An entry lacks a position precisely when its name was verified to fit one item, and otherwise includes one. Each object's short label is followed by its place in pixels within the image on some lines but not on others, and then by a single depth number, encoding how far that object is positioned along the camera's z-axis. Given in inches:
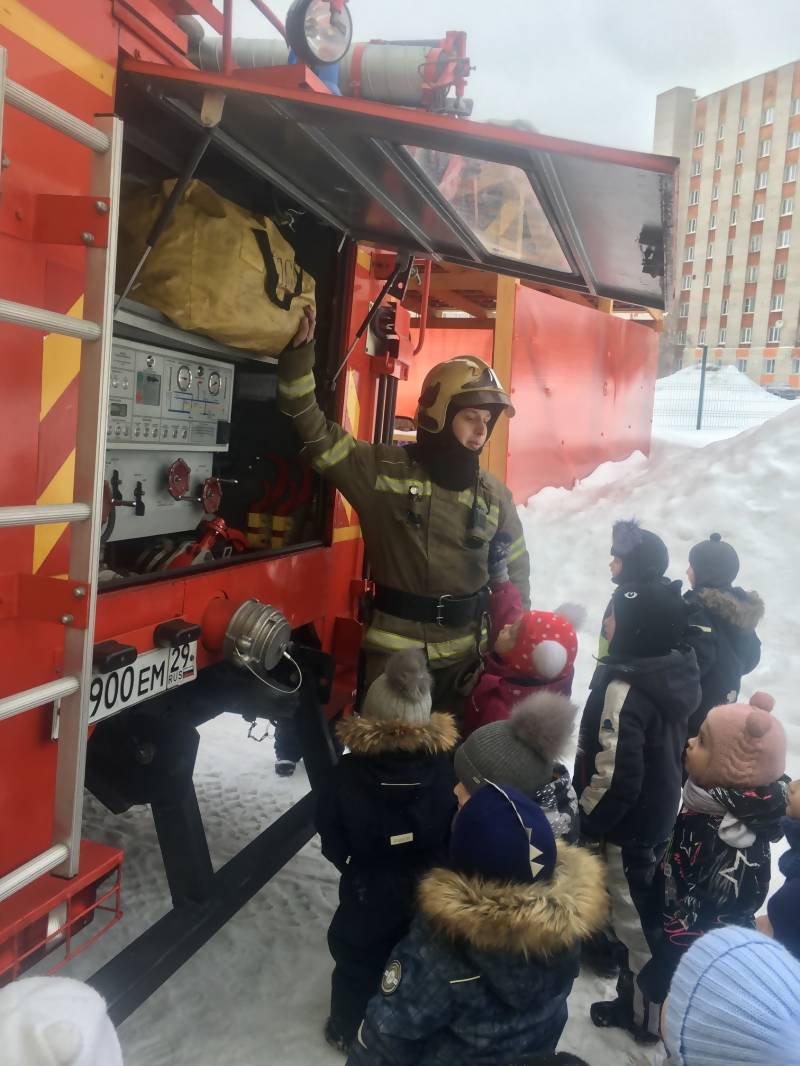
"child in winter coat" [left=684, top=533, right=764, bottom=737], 131.8
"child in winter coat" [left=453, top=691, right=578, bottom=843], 84.6
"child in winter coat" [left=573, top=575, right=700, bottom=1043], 100.3
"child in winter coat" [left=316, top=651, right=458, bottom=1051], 89.0
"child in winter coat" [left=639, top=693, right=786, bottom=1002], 81.6
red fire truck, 67.5
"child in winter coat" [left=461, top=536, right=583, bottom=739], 109.7
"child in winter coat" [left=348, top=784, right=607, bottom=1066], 63.5
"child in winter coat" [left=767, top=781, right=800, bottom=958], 71.4
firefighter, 124.4
